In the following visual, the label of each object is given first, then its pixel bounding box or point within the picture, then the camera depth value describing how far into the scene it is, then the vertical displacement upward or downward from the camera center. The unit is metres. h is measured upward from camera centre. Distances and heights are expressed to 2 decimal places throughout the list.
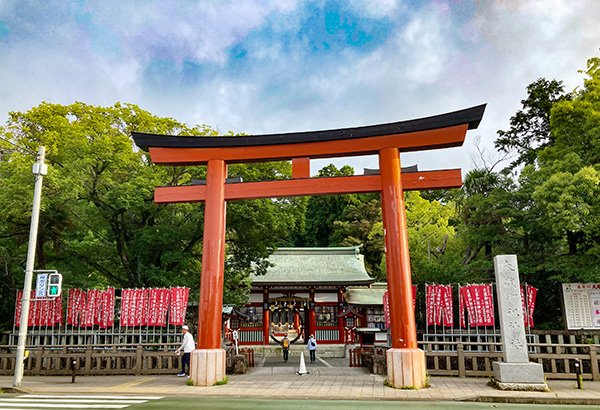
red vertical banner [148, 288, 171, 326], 15.62 -0.15
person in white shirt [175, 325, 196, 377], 13.72 -1.38
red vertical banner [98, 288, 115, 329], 15.93 -0.25
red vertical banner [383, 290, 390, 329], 16.94 -0.34
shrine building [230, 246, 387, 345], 27.64 -0.23
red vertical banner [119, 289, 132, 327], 15.82 -0.28
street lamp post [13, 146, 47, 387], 11.39 +1.04
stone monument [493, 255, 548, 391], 10.71 -0.99
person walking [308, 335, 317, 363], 21.47 -2.31
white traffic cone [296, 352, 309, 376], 15.27 -2.39
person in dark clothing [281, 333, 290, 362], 22.21 -2.34
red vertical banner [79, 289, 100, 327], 16.00 -0.33
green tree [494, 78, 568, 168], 27.11 +11.23
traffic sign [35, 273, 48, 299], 11.98 +0.48
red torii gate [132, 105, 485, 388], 11.62 +3.37
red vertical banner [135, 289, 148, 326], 15.76 -0.15
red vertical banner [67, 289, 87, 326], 16.09 -0.16
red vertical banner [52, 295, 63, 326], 16.05 -0.34
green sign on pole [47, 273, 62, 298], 11.87 +0.47
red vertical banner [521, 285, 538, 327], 14.88 -0.17
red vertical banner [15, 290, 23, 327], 16.15 -0.11
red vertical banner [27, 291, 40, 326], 16.17 -0.40
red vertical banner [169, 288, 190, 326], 15.65 -0.13
